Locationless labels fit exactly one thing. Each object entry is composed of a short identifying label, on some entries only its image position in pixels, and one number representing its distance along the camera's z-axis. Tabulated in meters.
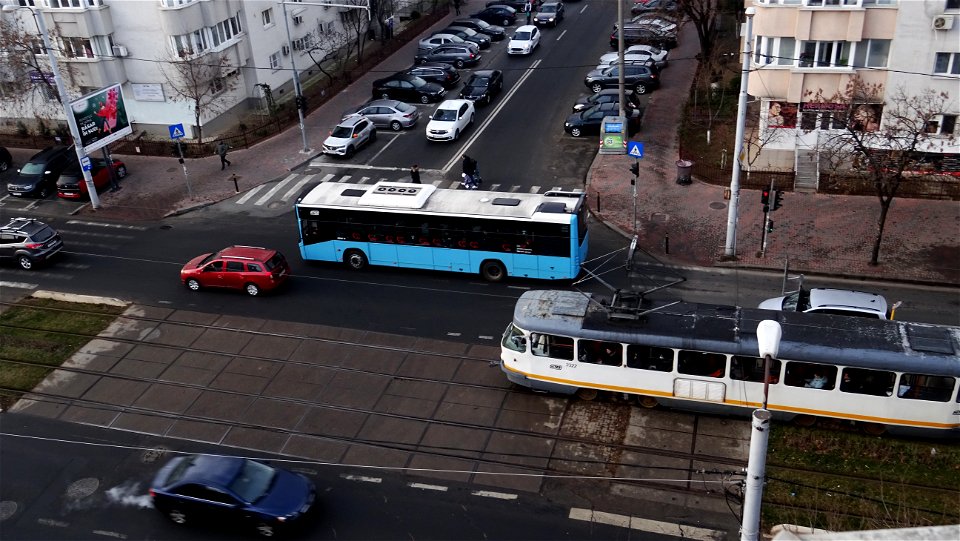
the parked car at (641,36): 57.31
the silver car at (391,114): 48.19
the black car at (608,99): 46.62
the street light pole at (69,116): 37.56
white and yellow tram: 21.80
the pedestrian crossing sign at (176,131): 40.72
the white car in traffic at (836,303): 25.77
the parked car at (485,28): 63.62
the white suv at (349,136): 44.72
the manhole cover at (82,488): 23.00
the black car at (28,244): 35.22
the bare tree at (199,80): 45.59
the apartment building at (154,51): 45.75
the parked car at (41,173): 42.91
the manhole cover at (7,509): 22.42
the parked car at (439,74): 53.44
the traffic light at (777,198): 31.30
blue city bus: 30.94
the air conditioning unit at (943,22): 33.75
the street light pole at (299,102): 44.75
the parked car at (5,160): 46.44
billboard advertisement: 40.28
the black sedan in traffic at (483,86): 50.38
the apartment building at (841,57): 34.56
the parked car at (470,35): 61.12
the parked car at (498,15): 66.75
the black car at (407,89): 51.62
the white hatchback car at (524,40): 58.59
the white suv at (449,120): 45.69
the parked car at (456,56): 57.91
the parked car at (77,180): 42.19
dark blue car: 20.47
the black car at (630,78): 50.62
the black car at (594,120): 45.50
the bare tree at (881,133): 30.97
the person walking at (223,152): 44.26
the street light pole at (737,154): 28.41
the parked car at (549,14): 65.25
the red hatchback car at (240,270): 31.98
